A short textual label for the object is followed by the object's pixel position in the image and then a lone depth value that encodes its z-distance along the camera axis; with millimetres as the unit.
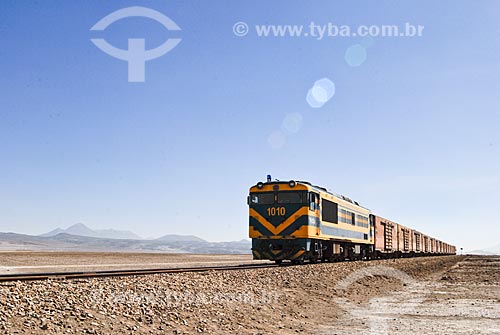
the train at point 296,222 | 26375
